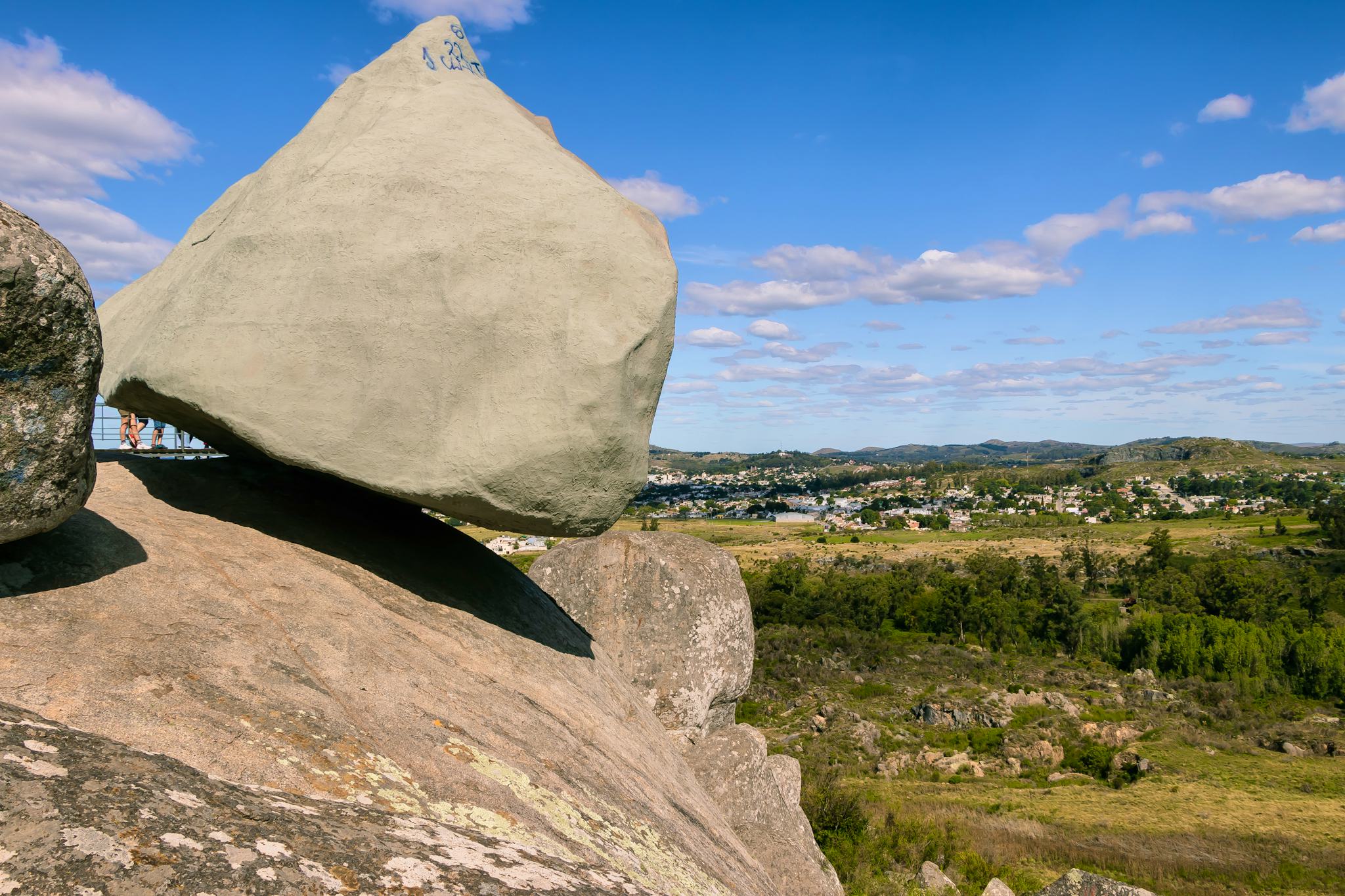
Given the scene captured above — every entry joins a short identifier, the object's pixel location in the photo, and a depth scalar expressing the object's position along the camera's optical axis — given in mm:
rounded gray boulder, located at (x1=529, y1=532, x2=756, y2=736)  12344
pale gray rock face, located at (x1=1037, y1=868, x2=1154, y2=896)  13273
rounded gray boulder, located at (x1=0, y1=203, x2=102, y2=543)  4211
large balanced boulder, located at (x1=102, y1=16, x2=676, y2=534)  5883
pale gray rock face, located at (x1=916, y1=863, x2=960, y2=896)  19344
